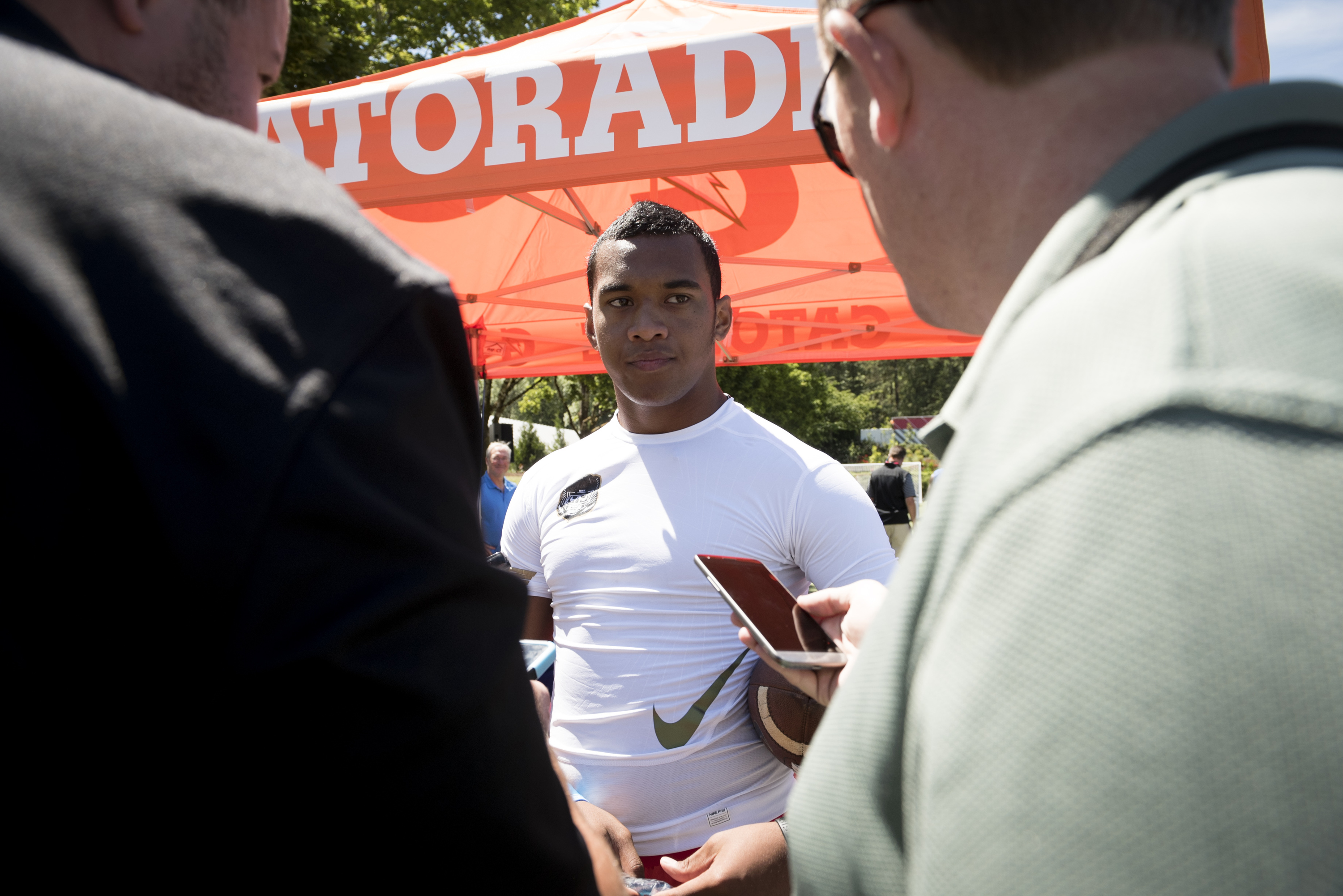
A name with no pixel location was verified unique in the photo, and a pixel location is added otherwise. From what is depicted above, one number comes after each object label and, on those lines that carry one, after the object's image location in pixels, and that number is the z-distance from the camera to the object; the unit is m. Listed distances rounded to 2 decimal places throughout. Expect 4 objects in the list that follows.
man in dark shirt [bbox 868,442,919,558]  13.37
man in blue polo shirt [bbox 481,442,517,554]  7.70
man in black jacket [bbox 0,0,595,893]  0.61
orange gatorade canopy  2.78
